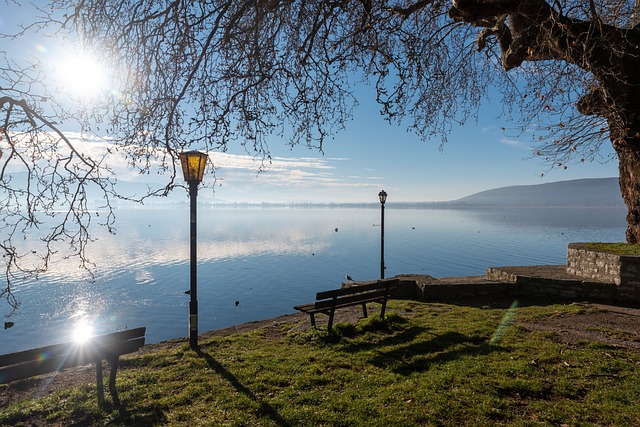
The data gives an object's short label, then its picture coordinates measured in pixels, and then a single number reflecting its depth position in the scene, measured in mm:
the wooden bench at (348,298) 7457
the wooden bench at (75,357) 4254
